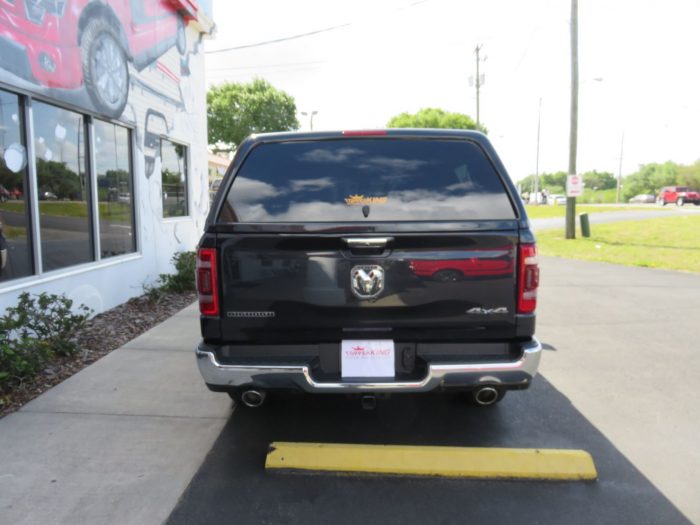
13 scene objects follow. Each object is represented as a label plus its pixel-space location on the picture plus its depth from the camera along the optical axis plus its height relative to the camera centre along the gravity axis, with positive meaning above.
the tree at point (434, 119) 56.78 +9.17
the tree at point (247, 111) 39.84 +7.00
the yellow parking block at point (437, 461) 3.20 -1.51
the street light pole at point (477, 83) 37.35 +8.37
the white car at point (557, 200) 63.89 +0.66
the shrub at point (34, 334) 4.38 -1.14
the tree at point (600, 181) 141.25 +6.12
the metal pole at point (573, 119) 17.48 +2.80
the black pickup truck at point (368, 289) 3.04 -0.45
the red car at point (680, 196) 51.91 +0.78
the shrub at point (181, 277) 8.62 -1.09
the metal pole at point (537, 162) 56.89 +4.48
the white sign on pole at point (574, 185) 17.94 +0.65
